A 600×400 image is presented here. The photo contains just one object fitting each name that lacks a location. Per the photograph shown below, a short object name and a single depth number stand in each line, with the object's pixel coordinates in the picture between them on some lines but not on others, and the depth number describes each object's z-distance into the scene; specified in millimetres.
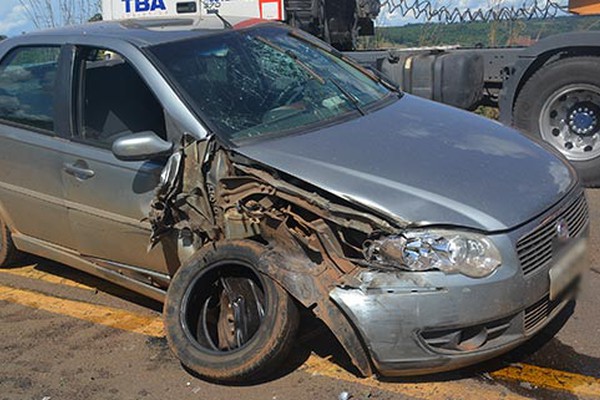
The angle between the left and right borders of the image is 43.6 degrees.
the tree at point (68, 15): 11969
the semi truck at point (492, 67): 6734
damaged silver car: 3213
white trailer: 9227
